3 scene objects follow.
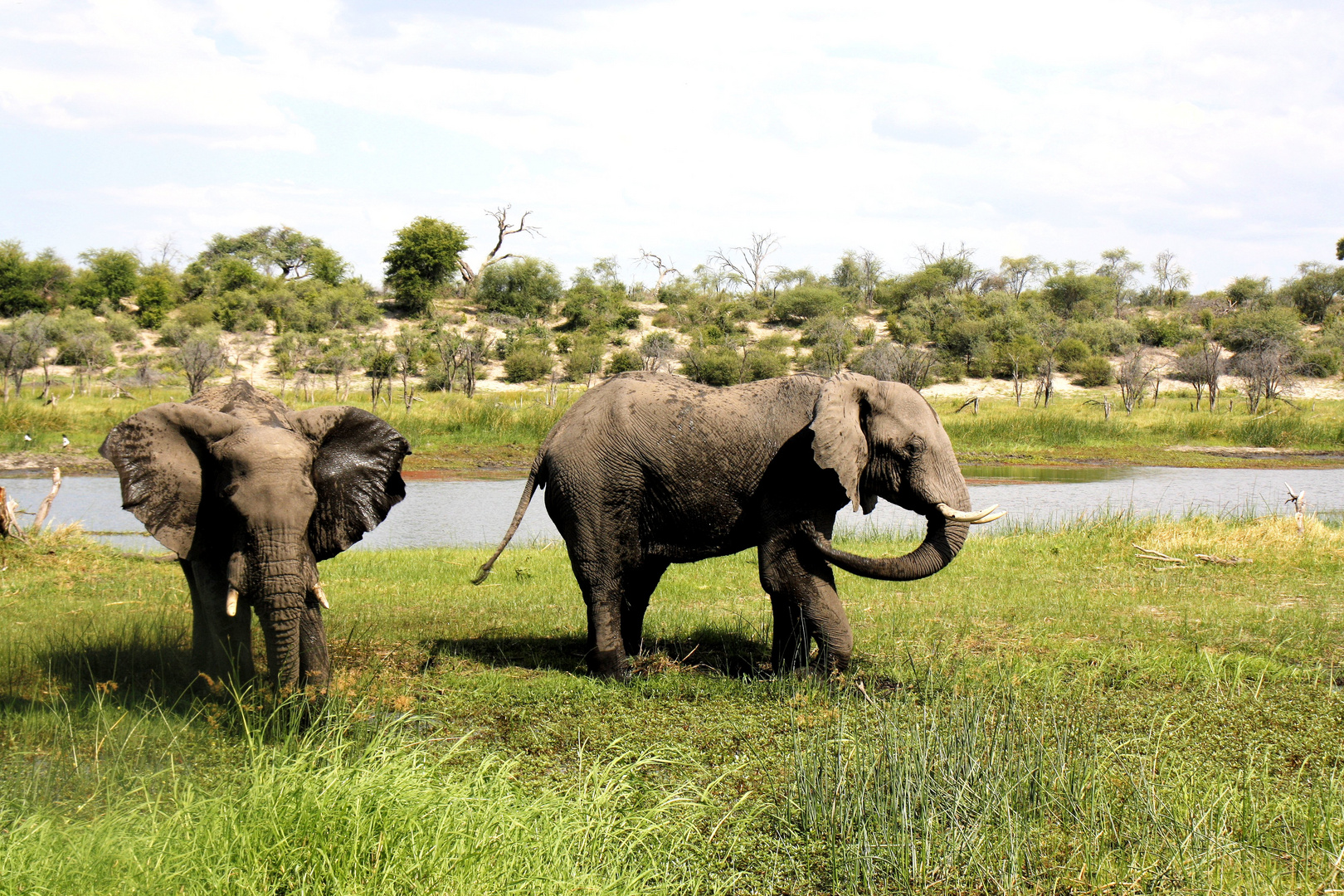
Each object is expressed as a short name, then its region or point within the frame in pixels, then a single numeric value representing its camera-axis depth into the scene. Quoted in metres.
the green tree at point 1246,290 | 77.00
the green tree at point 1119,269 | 86.94
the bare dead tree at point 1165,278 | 88.28
